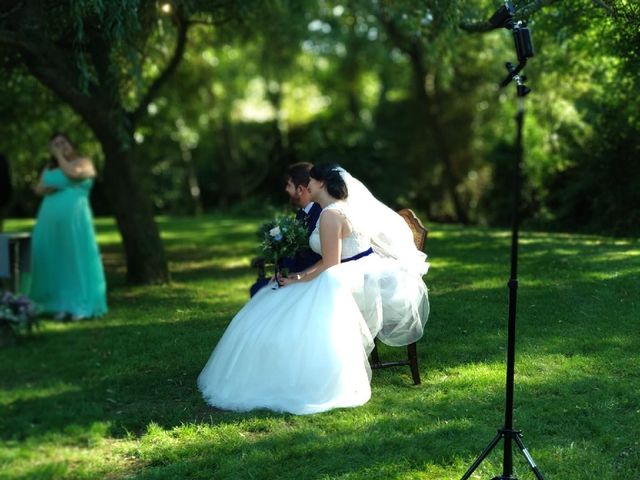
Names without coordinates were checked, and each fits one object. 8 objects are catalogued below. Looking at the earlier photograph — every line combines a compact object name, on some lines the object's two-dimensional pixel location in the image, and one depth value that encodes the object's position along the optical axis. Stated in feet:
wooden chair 22.35
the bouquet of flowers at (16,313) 27.50
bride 20.68
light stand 15.17
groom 23.79
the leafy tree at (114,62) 32.30
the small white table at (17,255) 33.40
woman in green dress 33.71
